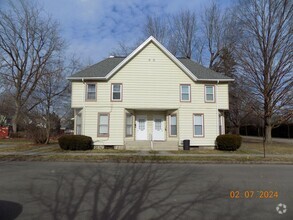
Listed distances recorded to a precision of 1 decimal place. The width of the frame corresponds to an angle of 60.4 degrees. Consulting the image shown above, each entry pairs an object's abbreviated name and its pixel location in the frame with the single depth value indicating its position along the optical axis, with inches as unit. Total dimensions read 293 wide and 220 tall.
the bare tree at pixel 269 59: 1048.2
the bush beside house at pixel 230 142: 764.0
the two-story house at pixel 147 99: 802.8
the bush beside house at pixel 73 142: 714.8
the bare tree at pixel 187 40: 1686.8
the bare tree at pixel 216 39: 1530.5
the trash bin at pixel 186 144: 778.8
